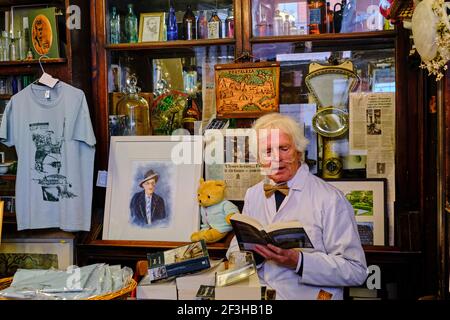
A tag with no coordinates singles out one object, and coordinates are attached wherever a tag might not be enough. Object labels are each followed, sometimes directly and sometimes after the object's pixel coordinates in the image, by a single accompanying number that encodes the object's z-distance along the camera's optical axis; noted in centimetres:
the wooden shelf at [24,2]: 244
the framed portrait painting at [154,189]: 233
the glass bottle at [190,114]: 246
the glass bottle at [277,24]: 241
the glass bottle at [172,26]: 251
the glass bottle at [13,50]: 247
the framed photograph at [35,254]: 238
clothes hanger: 234
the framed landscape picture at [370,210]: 224
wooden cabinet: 222
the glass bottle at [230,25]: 241
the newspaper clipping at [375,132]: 230
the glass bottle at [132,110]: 252
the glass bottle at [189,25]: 250
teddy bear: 228
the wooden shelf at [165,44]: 243
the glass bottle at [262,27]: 241
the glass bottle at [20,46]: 246
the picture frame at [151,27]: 253
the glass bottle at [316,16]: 238
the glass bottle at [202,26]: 249
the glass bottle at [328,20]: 237
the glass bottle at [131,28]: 254
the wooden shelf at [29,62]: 236
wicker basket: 175
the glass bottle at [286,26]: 241
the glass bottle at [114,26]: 253
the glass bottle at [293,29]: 240
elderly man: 182
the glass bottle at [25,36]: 245
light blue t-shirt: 233
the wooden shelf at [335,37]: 231
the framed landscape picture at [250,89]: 236
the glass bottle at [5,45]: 248
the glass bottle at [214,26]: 246
